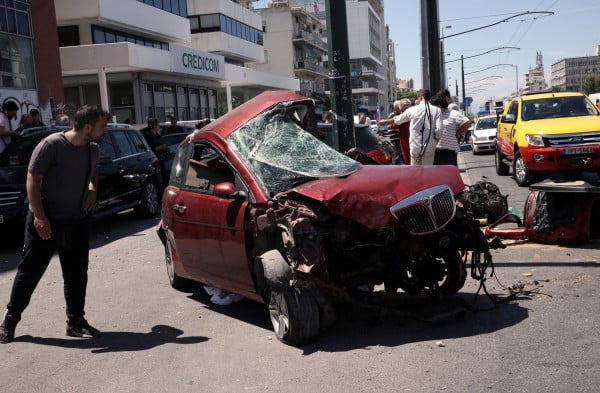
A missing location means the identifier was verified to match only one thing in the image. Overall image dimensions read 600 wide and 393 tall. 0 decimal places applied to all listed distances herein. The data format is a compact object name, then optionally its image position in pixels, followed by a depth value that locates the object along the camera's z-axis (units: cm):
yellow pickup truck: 1234
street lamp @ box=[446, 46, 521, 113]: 5884
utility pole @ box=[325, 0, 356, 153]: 834
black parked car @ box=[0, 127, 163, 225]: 965
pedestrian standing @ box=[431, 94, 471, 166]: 976
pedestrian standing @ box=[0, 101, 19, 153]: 1111
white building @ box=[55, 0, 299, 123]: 3159
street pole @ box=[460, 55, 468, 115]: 6089
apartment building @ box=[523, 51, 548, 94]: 15625
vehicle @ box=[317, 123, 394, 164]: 1148
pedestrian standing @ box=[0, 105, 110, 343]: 526
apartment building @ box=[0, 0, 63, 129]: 2242
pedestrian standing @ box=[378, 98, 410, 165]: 1045
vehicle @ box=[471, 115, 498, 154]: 2638
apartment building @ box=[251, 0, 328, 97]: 8075
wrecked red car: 480
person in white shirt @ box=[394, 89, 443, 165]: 966
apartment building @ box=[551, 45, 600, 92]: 19328
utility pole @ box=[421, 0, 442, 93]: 1702
